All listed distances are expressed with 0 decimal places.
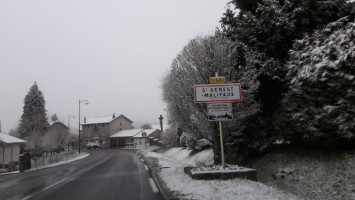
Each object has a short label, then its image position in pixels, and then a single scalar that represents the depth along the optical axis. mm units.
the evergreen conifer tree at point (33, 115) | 49219
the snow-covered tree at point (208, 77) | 12047
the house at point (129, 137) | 74188
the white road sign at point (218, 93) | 9667
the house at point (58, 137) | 41419
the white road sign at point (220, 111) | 9636
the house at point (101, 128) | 81062
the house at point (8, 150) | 27689
